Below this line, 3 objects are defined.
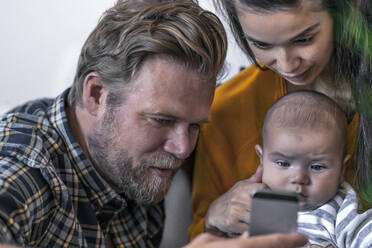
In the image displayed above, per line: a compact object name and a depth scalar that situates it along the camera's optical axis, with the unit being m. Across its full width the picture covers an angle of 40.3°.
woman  1.33
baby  1.44
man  1.41
